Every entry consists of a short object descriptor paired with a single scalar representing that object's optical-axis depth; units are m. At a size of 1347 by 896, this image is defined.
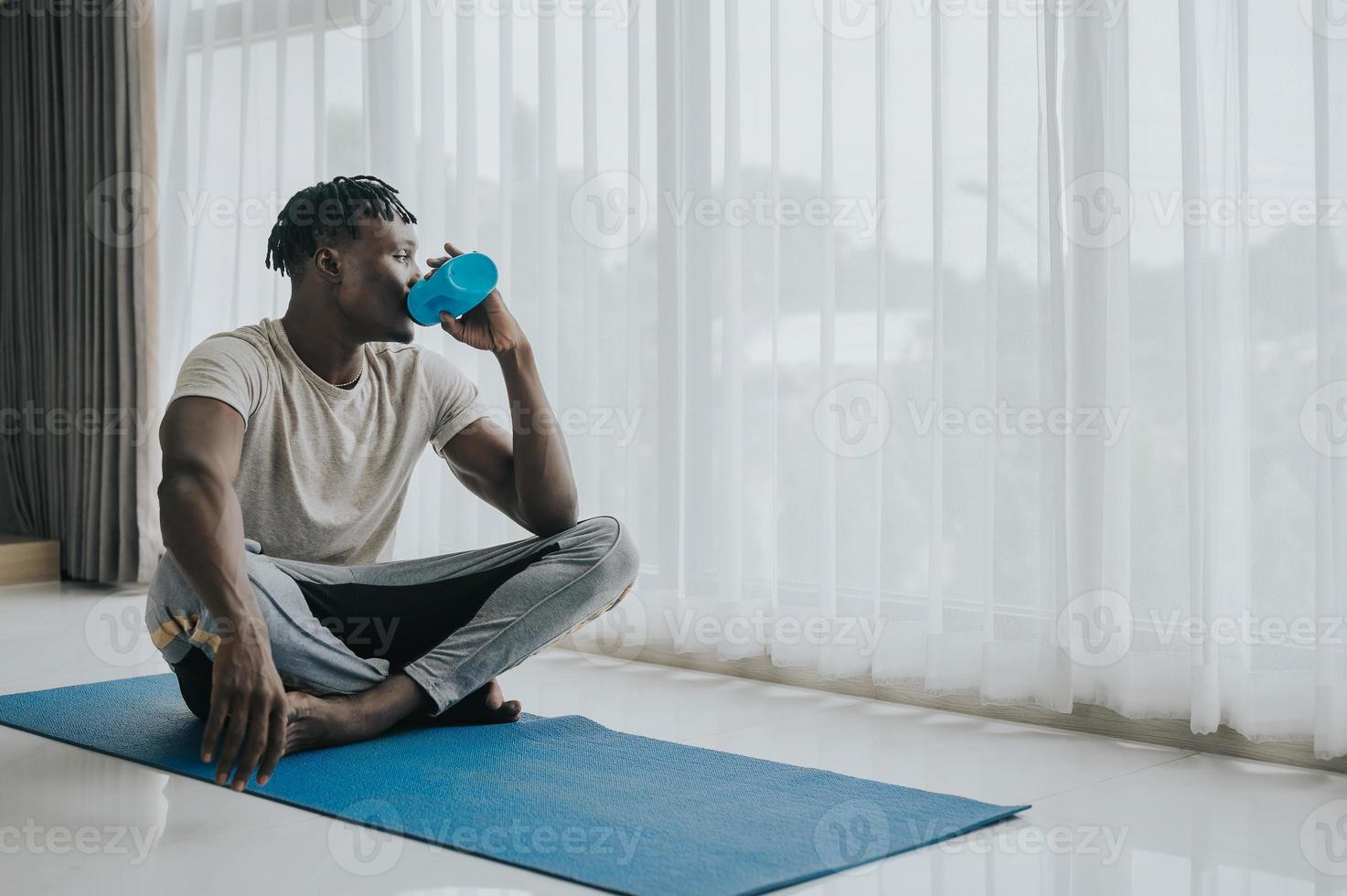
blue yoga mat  1.49
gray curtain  3.87
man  1.93
